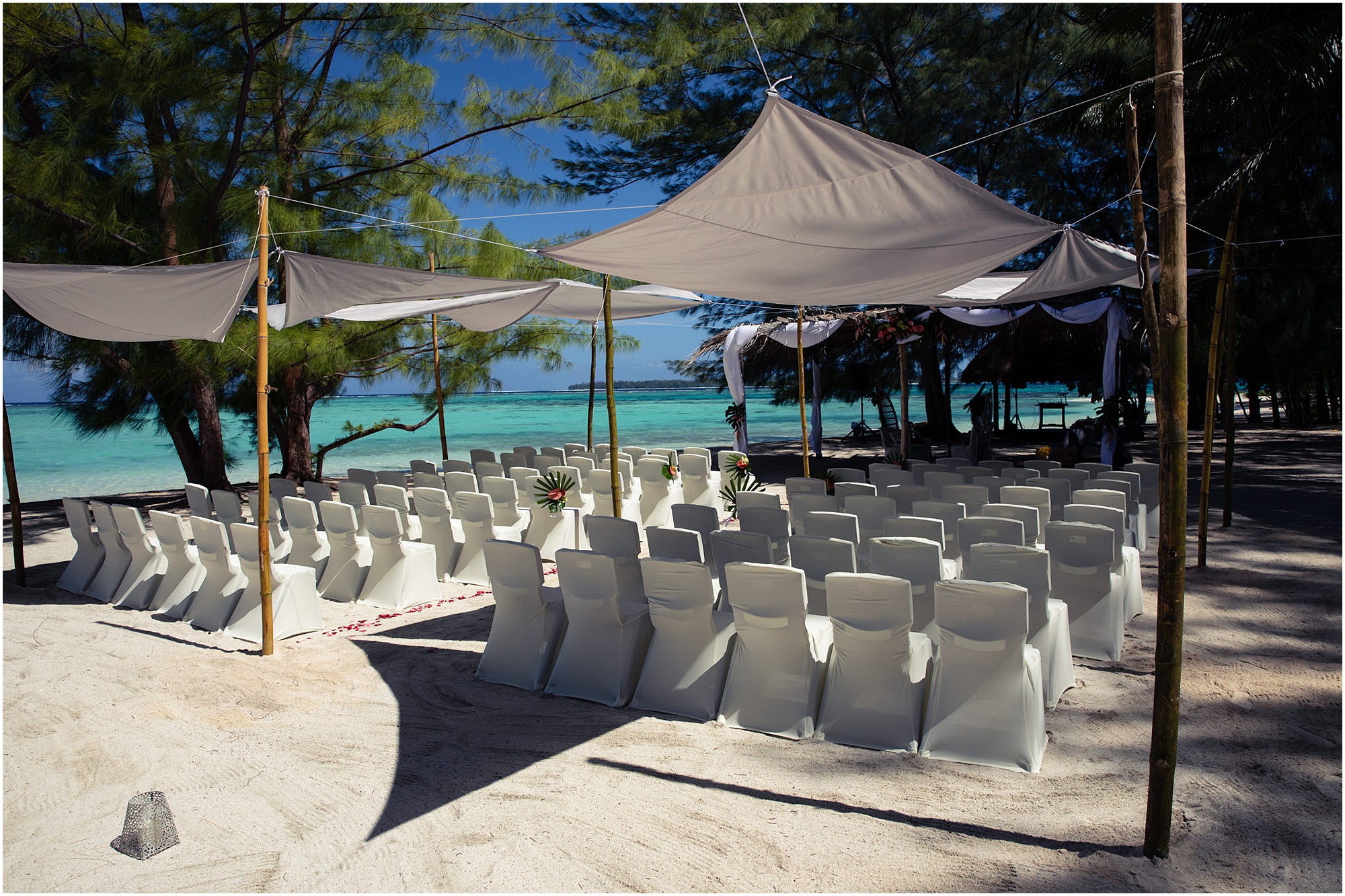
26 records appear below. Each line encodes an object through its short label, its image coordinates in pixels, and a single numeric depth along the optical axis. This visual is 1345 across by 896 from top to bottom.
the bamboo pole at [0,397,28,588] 6.26
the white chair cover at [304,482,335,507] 7.27
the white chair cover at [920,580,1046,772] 3.15
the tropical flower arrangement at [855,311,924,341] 10.44
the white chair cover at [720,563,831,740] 3.48
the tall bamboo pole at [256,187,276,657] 4.65
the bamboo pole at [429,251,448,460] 9.51
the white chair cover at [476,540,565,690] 4.16
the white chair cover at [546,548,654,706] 3.91
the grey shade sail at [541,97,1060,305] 3.43
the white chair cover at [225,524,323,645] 5.01
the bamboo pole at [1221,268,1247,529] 6.68
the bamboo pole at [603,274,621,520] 5.85
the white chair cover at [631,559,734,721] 3.73
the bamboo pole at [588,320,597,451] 11.20
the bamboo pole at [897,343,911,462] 11.02
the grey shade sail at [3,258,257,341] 5.04
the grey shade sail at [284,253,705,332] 5.77
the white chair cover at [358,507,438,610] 5.83
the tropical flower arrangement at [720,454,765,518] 8.24
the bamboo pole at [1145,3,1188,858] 2.40
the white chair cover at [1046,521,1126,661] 4.29
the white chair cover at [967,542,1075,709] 3.66
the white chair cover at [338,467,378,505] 8.39
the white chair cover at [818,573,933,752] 3.30
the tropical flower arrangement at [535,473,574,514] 6.81
